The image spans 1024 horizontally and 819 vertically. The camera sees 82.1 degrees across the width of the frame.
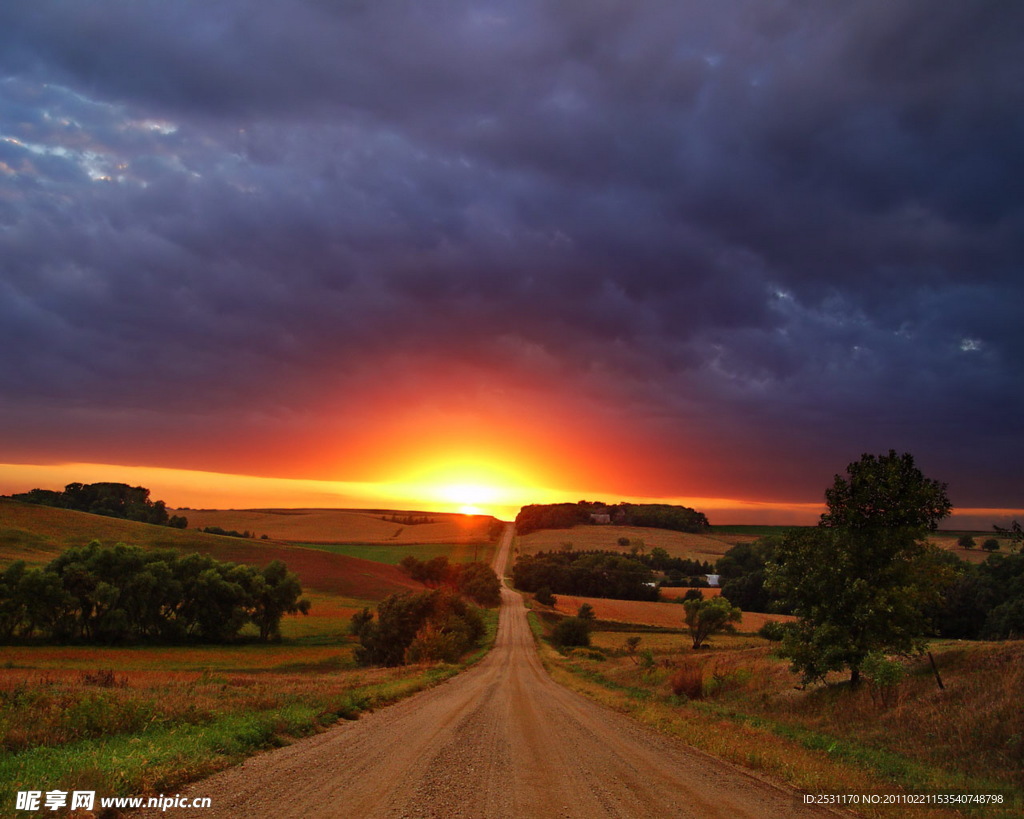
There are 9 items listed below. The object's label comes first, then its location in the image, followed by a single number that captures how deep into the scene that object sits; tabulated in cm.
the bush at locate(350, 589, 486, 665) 5600
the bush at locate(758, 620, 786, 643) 2495
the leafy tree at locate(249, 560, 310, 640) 7450
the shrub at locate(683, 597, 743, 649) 6431
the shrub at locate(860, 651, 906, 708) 1992
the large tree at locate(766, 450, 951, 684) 2192
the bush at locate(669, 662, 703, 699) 2953
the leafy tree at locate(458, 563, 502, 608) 10800
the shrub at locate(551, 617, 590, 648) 6869
